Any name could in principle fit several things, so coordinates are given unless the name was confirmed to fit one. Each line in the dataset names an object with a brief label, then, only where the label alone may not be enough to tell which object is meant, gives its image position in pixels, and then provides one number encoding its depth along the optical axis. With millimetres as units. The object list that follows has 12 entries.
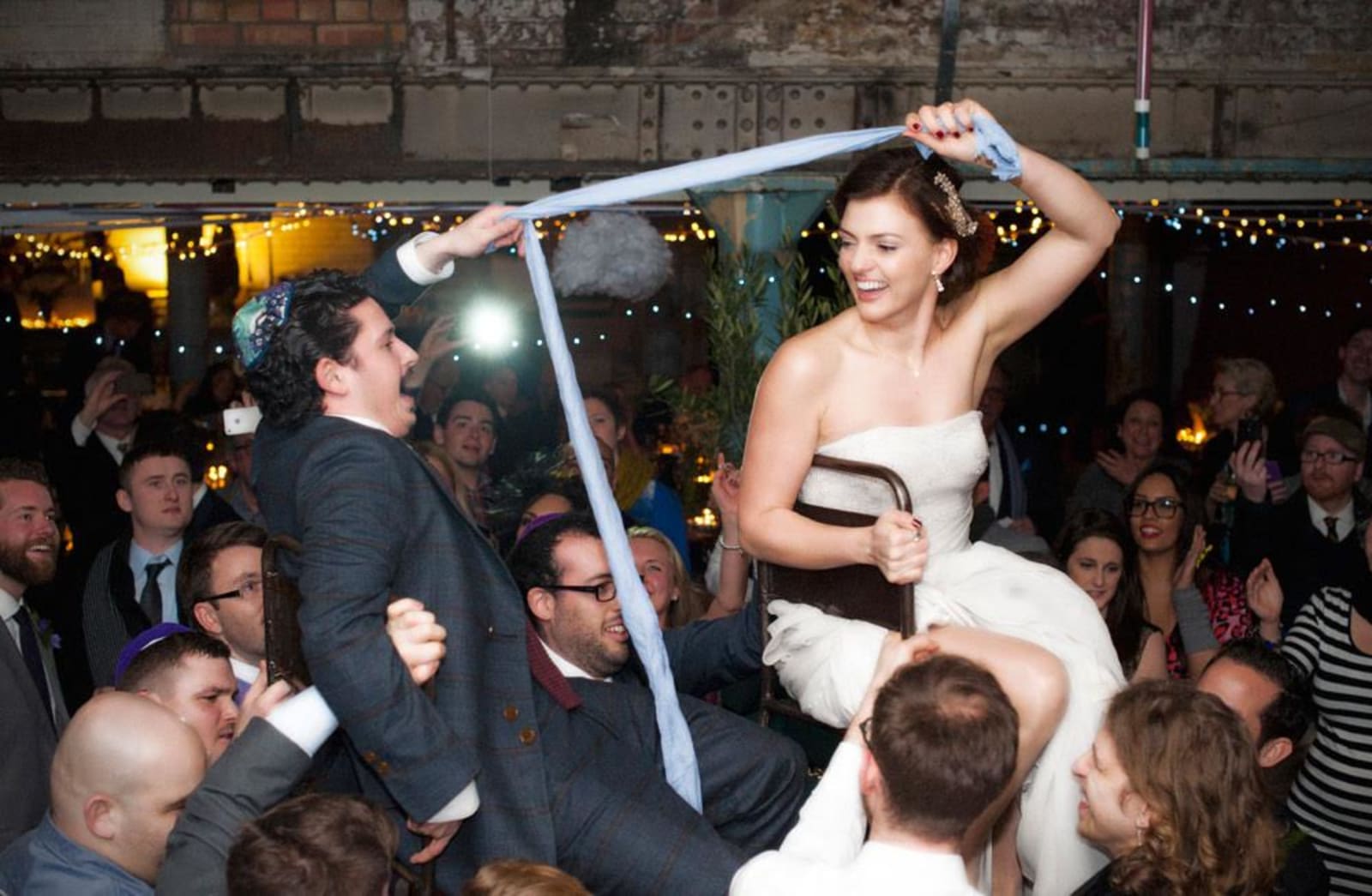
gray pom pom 8289
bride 3244
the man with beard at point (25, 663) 3990
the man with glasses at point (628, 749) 3250
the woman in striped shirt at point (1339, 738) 4027
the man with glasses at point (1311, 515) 5480
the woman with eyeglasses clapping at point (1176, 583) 5137
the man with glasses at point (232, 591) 4105
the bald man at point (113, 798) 2979
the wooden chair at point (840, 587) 3314
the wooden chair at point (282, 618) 3076
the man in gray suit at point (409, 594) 2859
